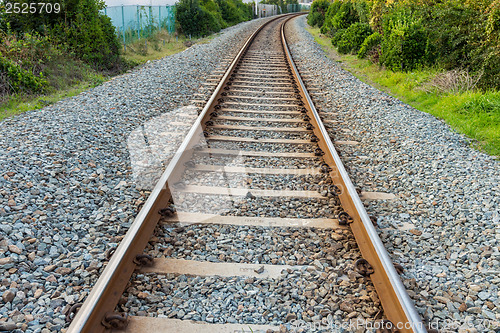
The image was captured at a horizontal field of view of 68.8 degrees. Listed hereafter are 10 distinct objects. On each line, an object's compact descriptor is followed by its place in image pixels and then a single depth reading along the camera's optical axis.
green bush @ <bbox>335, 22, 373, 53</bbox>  12.59
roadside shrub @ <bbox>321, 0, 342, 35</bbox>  19.63
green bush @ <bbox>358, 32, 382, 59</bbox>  11.07
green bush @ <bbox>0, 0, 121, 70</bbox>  8.40
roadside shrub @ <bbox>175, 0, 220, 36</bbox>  19.30
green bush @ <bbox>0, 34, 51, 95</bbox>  6.84
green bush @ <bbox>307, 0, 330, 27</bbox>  27.38
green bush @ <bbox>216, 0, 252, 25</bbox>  29.33
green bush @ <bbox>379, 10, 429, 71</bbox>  8.88
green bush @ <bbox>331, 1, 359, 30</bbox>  16.06
